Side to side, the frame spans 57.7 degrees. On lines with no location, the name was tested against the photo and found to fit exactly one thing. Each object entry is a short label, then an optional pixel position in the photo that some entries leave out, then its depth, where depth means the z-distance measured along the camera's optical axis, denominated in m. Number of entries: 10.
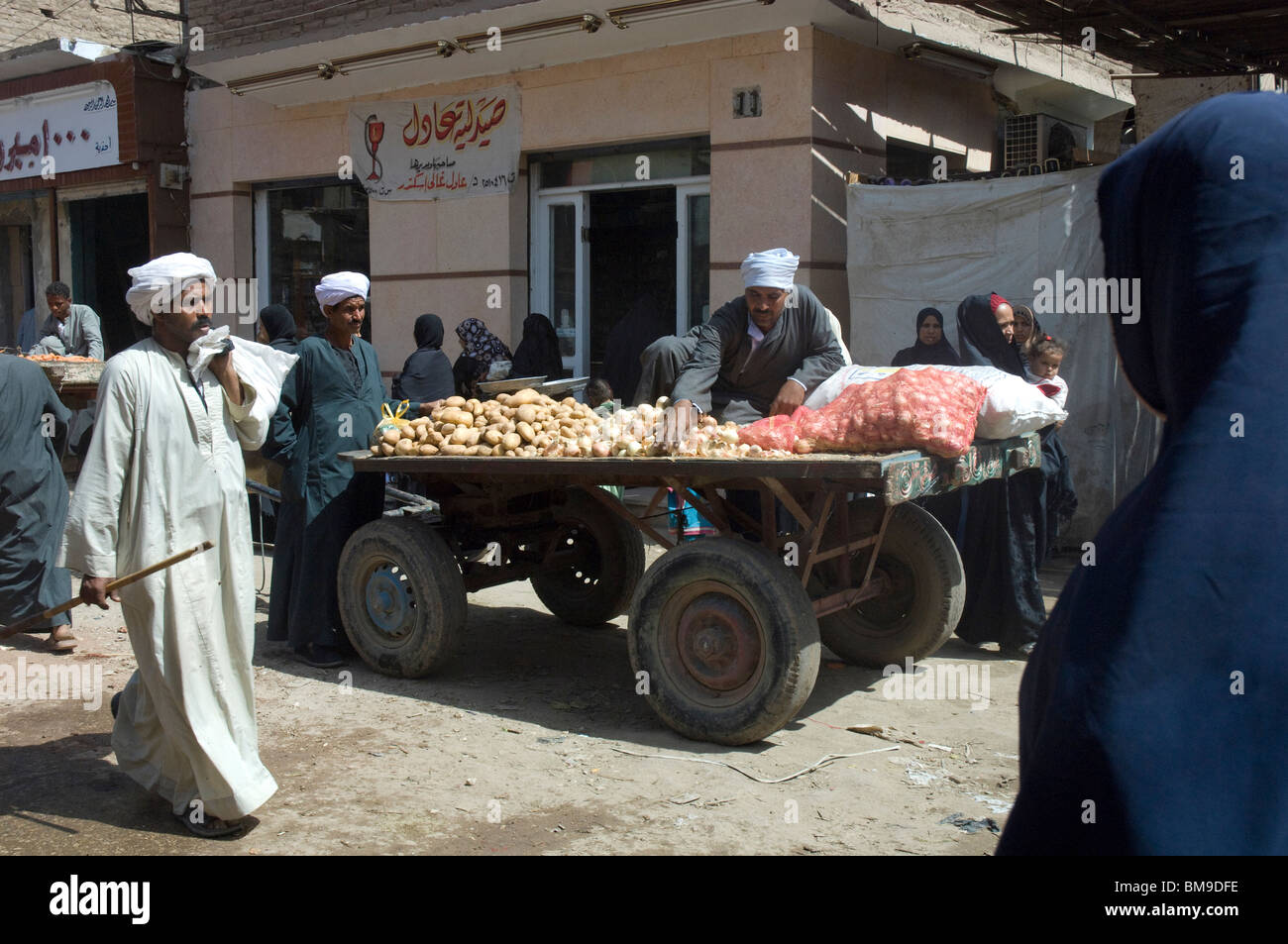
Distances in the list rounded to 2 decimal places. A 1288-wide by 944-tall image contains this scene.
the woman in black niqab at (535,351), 9.39
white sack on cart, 5.02
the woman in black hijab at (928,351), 7.55
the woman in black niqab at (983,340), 6.58
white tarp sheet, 7.93
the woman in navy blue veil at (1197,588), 1.21
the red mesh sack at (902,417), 4.53
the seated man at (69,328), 11.34
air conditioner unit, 10.32
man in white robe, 3.79
